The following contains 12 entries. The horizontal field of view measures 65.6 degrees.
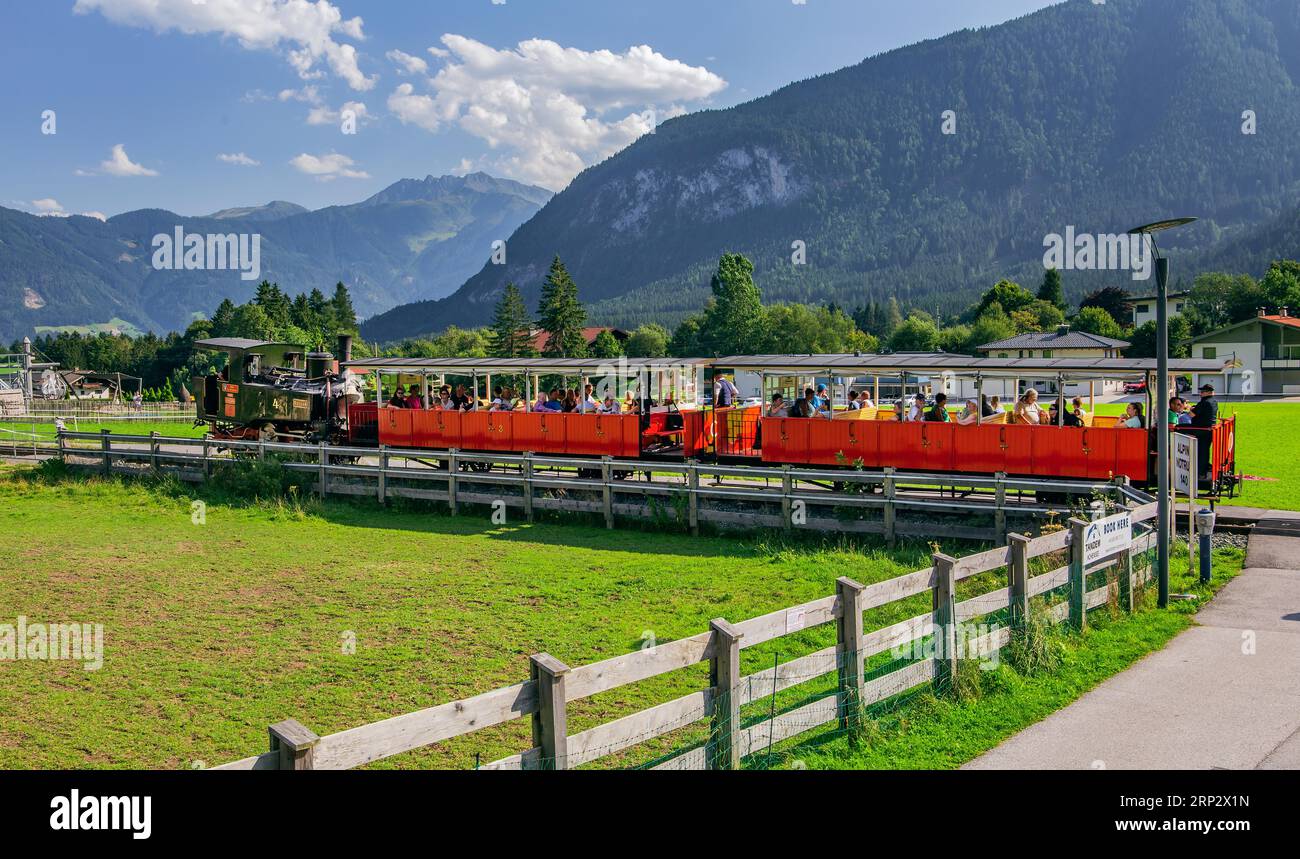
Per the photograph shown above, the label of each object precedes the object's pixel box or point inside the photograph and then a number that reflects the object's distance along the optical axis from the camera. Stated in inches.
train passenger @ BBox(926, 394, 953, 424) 822.5
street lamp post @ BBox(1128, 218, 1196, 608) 461.2
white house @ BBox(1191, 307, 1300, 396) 3129.9
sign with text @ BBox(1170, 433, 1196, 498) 550.6
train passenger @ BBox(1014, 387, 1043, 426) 787.4
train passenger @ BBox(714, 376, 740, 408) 968.3
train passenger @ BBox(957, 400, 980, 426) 816.8
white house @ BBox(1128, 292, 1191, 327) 3908.5
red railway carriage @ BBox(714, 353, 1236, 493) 746.8
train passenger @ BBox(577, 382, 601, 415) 991.0
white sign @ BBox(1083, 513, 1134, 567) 429.1
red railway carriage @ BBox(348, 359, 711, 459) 962.1
